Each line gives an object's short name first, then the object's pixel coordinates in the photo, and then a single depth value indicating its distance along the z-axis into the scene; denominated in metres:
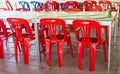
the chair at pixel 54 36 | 2.18
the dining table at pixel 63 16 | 2.20
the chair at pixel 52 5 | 4.29
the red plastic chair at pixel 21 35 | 2.28
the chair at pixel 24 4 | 4.80
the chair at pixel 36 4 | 4.75
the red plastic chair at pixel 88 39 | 2.05
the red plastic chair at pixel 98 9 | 2.69
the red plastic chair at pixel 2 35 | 2.48
